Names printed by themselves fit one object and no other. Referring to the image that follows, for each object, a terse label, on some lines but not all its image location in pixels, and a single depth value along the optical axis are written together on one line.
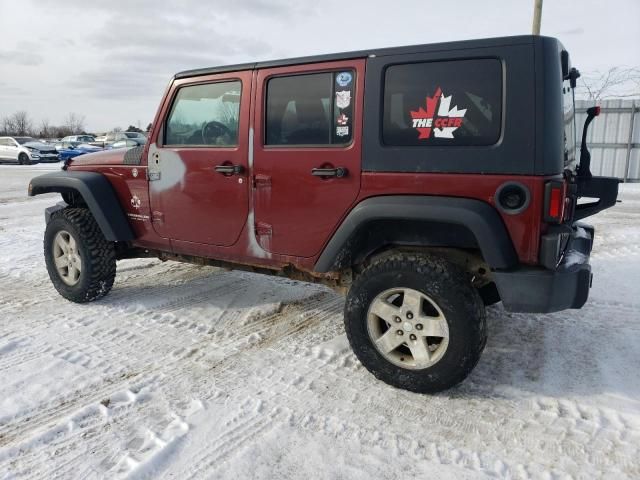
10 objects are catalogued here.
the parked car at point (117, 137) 27.17
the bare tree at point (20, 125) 76.75
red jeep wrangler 2.55
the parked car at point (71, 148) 27.77
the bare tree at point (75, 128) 83.99
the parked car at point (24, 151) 25.64
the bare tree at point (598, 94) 14.34
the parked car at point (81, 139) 33.97
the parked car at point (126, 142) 23.06
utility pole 10.96
